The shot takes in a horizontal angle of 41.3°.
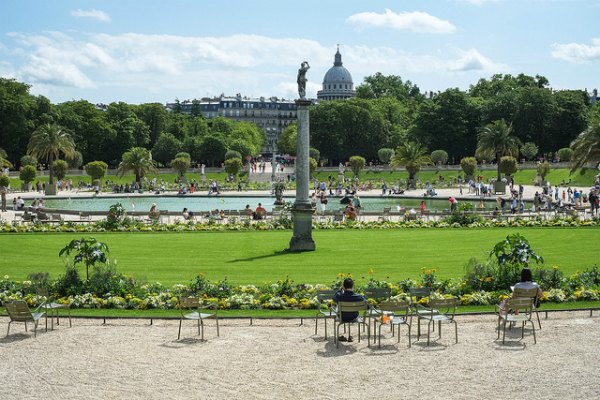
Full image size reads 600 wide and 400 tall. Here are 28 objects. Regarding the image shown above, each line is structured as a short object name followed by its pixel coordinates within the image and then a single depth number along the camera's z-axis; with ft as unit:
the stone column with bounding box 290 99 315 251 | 96.78
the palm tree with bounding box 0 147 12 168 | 236.63
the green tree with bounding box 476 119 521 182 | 248.73
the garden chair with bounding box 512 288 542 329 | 56.39
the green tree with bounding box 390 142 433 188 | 264.11
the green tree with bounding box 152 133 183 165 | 396.98
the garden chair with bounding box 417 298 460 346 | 53.19
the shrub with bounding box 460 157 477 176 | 271.49
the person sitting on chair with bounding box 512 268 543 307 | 56.78
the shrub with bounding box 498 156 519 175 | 243.19
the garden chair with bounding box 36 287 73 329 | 58.73
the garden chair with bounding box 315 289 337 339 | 55.47
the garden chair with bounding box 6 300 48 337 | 54.49
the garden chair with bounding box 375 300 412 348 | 52.80
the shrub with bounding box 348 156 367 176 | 310.45
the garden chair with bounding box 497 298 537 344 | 53.21
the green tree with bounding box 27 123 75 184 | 262.67
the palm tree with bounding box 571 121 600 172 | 180.34
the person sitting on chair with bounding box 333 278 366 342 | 52.90
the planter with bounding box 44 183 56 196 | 247.91
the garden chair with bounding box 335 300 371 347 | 52.06
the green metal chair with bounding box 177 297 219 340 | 55.03
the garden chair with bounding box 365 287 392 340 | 60.18
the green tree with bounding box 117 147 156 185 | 269.85
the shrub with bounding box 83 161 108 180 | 277.03
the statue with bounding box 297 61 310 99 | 96.99
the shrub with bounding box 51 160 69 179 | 273.75
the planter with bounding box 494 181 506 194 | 232.32
